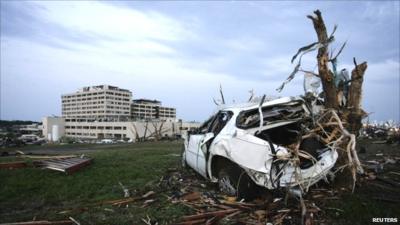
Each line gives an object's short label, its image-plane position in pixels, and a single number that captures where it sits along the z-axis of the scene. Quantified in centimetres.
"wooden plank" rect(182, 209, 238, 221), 457
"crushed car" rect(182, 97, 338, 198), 468
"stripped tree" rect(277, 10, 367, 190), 567
